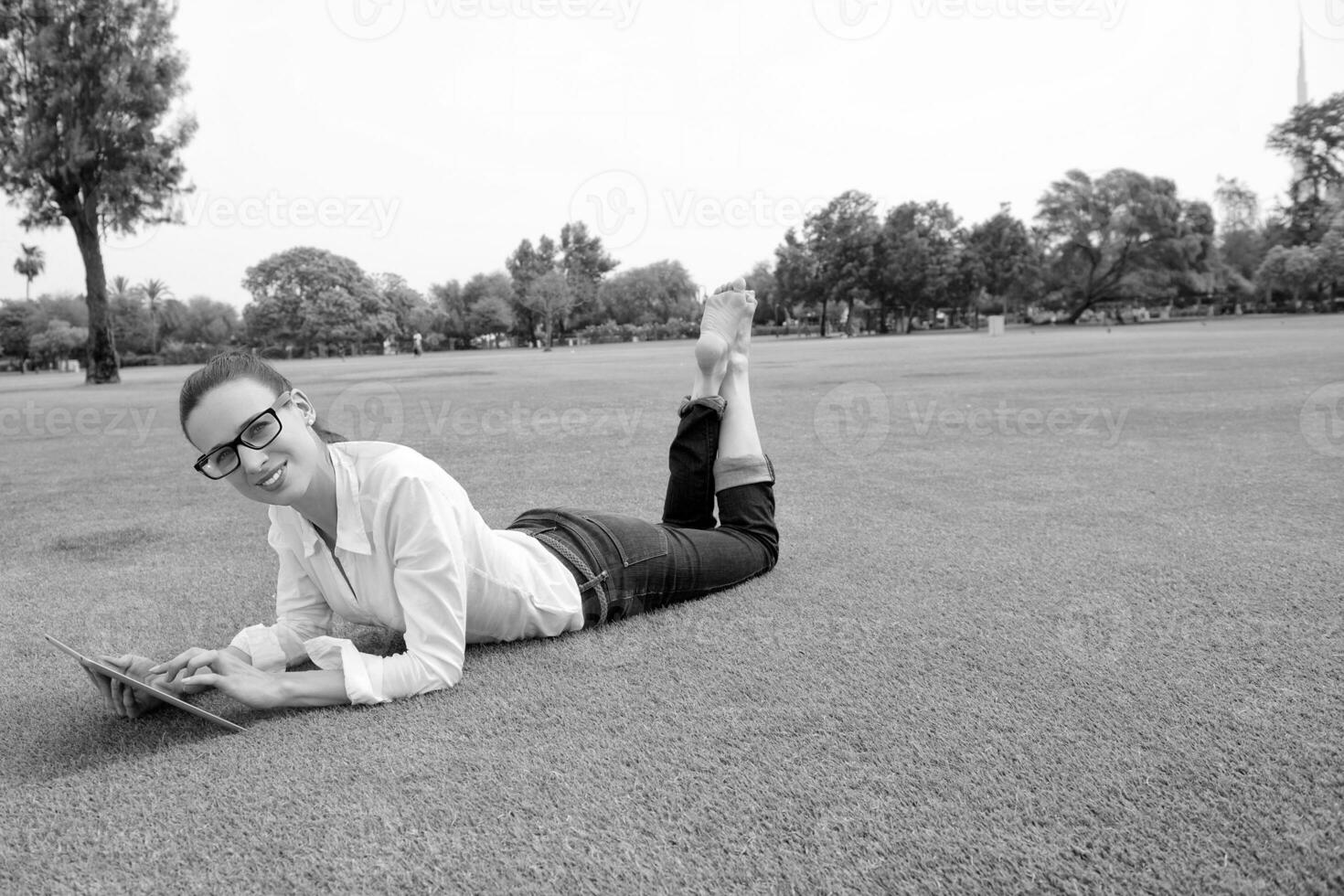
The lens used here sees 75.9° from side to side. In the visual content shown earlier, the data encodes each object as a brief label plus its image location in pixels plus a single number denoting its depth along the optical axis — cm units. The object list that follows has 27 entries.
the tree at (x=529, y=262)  8180
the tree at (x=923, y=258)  5781
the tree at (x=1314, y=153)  4350
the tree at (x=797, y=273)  6075
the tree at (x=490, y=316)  7450
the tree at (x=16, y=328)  6344
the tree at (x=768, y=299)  7106
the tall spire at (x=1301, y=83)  5820
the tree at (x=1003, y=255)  5950
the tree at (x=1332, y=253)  3105
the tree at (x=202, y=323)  7644
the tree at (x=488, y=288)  8025
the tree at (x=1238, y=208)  6969
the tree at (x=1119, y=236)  5862
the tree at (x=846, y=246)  5862
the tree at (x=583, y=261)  7900
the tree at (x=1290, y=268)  4038
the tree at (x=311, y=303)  6494
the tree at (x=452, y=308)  7856
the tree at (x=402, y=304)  7538
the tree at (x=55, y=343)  5681
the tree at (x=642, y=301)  8875
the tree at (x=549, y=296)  7194
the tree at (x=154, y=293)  8419
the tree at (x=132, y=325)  7081
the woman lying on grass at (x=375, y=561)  198
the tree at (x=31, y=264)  7394
